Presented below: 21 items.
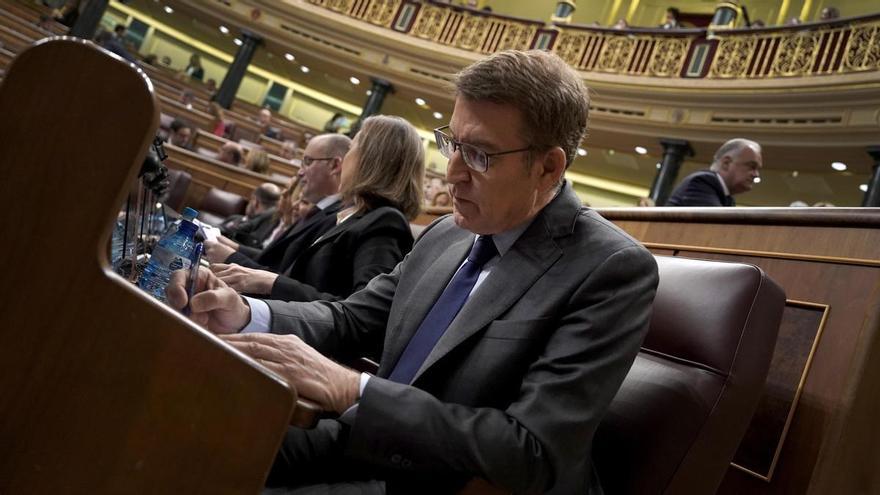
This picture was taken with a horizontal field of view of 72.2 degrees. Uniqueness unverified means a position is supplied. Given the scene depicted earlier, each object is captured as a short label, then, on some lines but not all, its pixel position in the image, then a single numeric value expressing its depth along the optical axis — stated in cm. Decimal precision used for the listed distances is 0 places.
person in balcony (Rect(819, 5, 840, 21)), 803
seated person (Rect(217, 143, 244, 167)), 595
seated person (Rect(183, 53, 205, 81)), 1499
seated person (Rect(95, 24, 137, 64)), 736
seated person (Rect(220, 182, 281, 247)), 337
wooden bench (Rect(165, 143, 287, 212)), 548
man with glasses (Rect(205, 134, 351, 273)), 211
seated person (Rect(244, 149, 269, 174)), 582
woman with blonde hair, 171
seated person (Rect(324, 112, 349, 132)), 1213
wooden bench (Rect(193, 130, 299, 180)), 736
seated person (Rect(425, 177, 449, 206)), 700
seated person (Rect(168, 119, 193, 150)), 675
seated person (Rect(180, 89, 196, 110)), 1033
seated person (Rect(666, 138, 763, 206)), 288
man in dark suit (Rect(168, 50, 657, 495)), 84
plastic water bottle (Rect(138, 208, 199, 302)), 115
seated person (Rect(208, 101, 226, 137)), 934
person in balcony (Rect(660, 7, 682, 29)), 1041
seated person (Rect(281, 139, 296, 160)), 909
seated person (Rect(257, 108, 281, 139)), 1109
